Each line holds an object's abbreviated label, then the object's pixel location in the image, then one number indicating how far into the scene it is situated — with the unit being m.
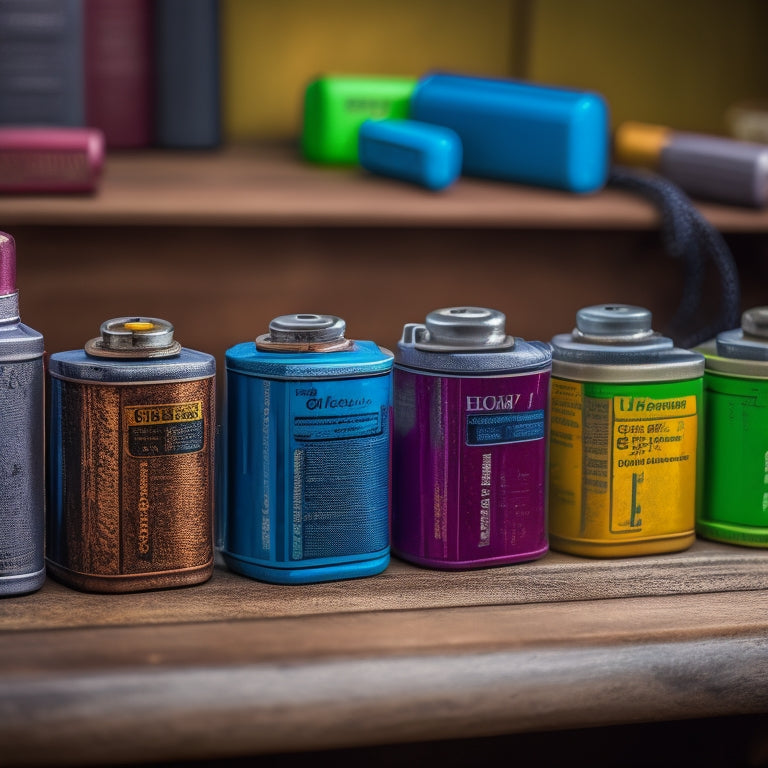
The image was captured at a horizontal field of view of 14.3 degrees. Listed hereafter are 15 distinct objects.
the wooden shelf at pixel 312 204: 0.81
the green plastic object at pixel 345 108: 0.89
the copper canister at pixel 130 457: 0.64
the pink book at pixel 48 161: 0.81
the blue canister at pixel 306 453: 0.65
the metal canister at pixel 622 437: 0.67
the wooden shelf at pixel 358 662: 0.61
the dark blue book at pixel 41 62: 0.85
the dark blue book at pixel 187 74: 0.89
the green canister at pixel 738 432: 0.69
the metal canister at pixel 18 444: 0.64
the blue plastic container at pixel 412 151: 0.84
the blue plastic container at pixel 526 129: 0.85
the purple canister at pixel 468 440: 0.66
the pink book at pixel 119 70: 0.88
